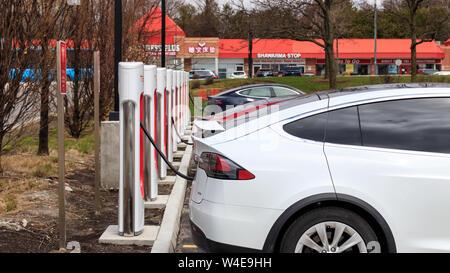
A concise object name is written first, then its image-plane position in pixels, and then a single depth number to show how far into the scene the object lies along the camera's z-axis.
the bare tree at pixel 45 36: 8.19
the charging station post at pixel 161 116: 8.76
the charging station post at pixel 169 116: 10.00
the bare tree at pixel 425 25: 37.38
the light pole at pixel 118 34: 9.13
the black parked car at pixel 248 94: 18.62
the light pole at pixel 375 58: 64.12
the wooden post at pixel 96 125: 6.93
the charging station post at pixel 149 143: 7.18
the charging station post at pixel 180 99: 13.64
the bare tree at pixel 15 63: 7.38
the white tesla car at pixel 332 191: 4.19
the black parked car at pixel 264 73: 66.38
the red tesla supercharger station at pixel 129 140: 5.62
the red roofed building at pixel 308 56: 69.19
